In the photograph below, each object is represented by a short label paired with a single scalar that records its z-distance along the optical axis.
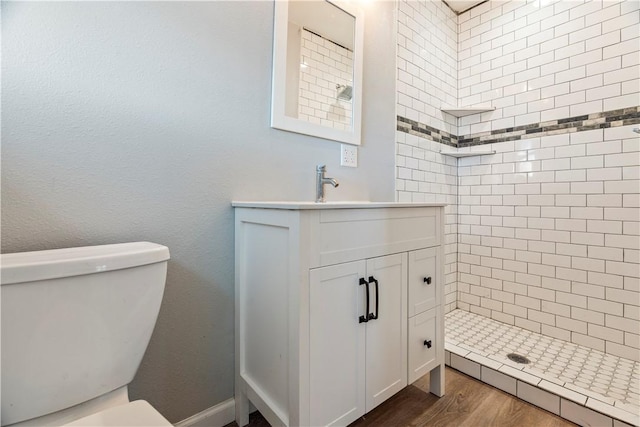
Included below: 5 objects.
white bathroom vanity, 0.94
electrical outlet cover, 1.65
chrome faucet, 1.44
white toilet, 0.62
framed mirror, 1.36
